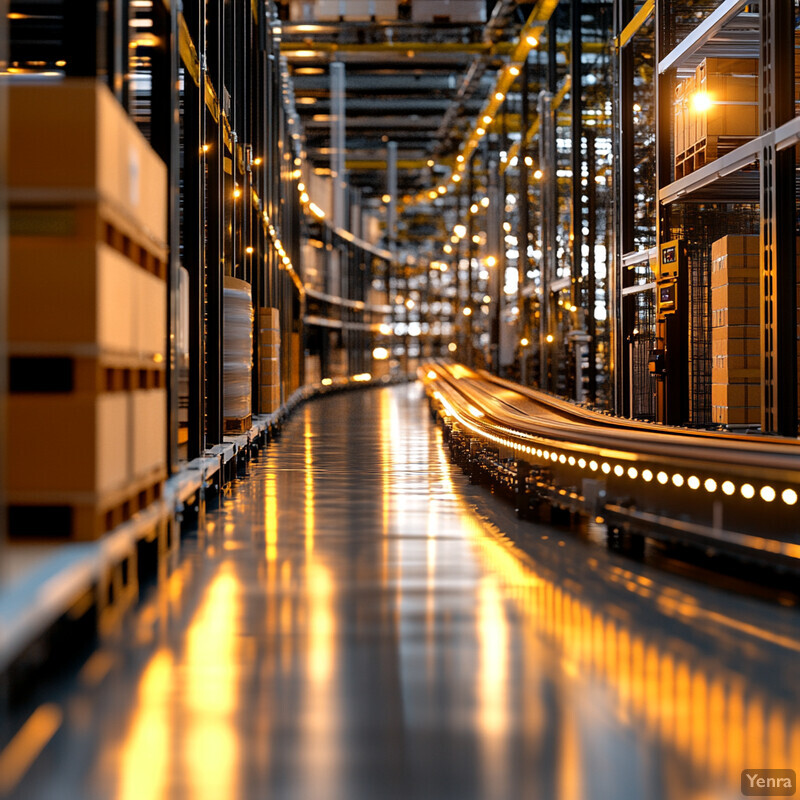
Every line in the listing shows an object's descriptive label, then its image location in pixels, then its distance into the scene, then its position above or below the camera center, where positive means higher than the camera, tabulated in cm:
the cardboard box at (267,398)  1861 +13
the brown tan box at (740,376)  1277 +29
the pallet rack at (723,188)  1075 +259
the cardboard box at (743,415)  1291 -15
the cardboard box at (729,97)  1347 +352
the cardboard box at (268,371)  1858 +56
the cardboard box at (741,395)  1287 +8
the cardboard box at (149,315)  545 +46
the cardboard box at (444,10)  2662 +899
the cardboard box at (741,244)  1267 +172
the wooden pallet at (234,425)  1375 -22
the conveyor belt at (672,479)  589 -46
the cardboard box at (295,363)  2812 +107
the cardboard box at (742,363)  1276 +43
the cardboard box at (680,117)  1483 +368
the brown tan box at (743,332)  1270 +76
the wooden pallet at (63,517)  459 -45
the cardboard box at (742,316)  1270 +94
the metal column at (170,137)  751 +186
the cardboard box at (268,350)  1822 +88
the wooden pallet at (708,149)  1365 +300
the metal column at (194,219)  1034 +168
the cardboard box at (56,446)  450 -15
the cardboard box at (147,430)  545 -12
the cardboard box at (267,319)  1795 +134
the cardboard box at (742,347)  1272 +60
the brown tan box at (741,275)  1273 +138
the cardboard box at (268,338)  1803 +105
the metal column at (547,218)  2492 +399
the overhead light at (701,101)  1359 +354
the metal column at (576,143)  2209 +491
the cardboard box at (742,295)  1270 +117
